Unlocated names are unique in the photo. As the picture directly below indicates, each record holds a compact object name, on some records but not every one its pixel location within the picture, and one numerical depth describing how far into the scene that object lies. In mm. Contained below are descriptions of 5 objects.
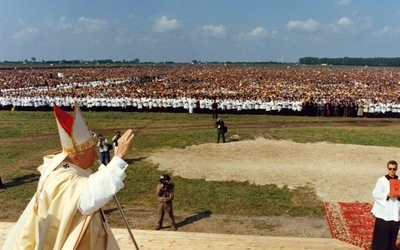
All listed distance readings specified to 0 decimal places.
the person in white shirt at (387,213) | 6785
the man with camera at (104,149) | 14477
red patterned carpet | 8250
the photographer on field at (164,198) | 9789
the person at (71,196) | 3279
